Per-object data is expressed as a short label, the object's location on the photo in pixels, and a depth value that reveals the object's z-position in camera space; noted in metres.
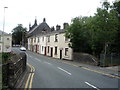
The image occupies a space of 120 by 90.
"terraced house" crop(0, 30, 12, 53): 39.36
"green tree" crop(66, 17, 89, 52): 19.90
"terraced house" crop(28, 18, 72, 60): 23.93
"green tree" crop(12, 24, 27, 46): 65.22
